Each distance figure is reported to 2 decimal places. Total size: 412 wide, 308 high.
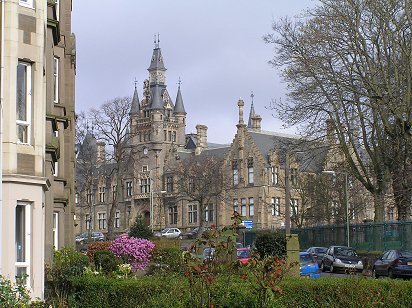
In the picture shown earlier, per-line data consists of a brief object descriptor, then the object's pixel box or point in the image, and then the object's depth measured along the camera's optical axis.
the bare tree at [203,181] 96.50
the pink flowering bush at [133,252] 31.47
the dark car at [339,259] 47.12
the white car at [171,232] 95.71
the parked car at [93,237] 91.72
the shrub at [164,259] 25.92
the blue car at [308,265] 37.78
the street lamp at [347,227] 57.78
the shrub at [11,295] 16.22
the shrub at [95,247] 33.84
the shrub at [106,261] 28.88
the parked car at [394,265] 38.38
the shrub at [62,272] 22.17
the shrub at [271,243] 36.06
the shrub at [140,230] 68.25
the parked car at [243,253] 39.49
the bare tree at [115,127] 73.19
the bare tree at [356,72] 43.19
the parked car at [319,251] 50.10
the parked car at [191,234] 101.00
